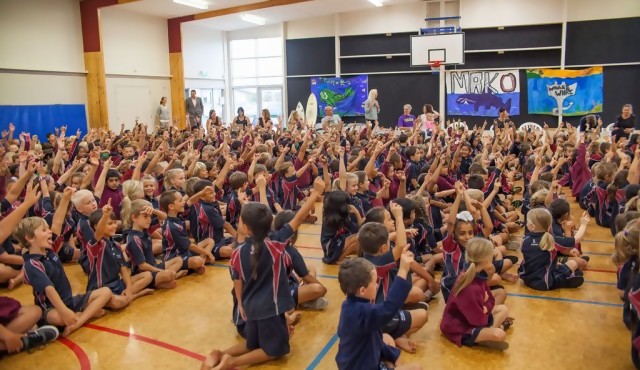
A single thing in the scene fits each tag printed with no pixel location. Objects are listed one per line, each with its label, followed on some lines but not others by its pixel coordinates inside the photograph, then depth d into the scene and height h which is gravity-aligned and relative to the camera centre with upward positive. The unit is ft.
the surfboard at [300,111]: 54.29 -0.09
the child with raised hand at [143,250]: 14.42 -3.88
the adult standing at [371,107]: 43.97 +0.11
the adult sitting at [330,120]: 41.07 -0.89
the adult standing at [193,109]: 53.93 +0.39
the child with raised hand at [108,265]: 13.58 -4.01
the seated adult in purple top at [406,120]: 43.06 -1.04
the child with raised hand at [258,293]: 10.25 -3.65
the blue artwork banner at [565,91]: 48.78 +1.22
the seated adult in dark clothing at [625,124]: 33.45 -1.42
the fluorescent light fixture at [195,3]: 47.67 +10.21
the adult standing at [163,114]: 52.54 -0.06
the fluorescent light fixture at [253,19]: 56.70 +10.28
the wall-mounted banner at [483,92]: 51.85 +1.39
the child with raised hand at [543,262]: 14.05 -4.49
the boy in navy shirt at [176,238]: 15.99 -3.95
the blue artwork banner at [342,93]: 57.88 +1.78
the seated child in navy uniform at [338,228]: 15.90 -3.85
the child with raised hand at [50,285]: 11.75 -3.93
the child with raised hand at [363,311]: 8.00 -3.18
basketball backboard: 50.21 +5.65
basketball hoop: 50.67 +4.04
